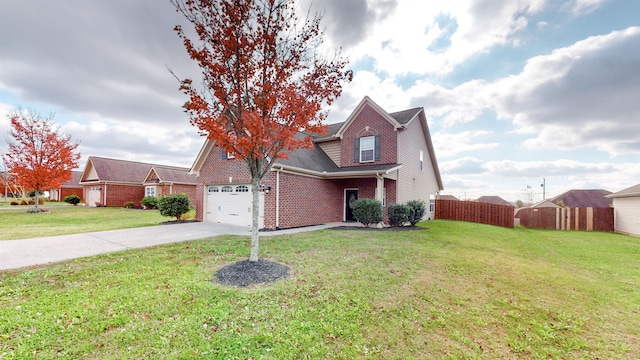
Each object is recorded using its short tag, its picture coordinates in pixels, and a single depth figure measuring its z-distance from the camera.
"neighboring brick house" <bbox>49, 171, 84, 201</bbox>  39.12
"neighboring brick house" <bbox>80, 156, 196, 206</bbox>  26.86
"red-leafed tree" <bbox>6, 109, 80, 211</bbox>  19.12
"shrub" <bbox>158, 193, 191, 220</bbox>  14.16
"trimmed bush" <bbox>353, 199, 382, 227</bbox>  12.51
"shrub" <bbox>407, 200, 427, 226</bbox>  13.61
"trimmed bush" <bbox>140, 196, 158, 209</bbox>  24.80
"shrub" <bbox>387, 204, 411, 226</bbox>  13.23
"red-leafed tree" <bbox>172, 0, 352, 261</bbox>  5.27
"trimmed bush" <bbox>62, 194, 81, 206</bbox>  30.34
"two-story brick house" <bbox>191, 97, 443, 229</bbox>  12.67
